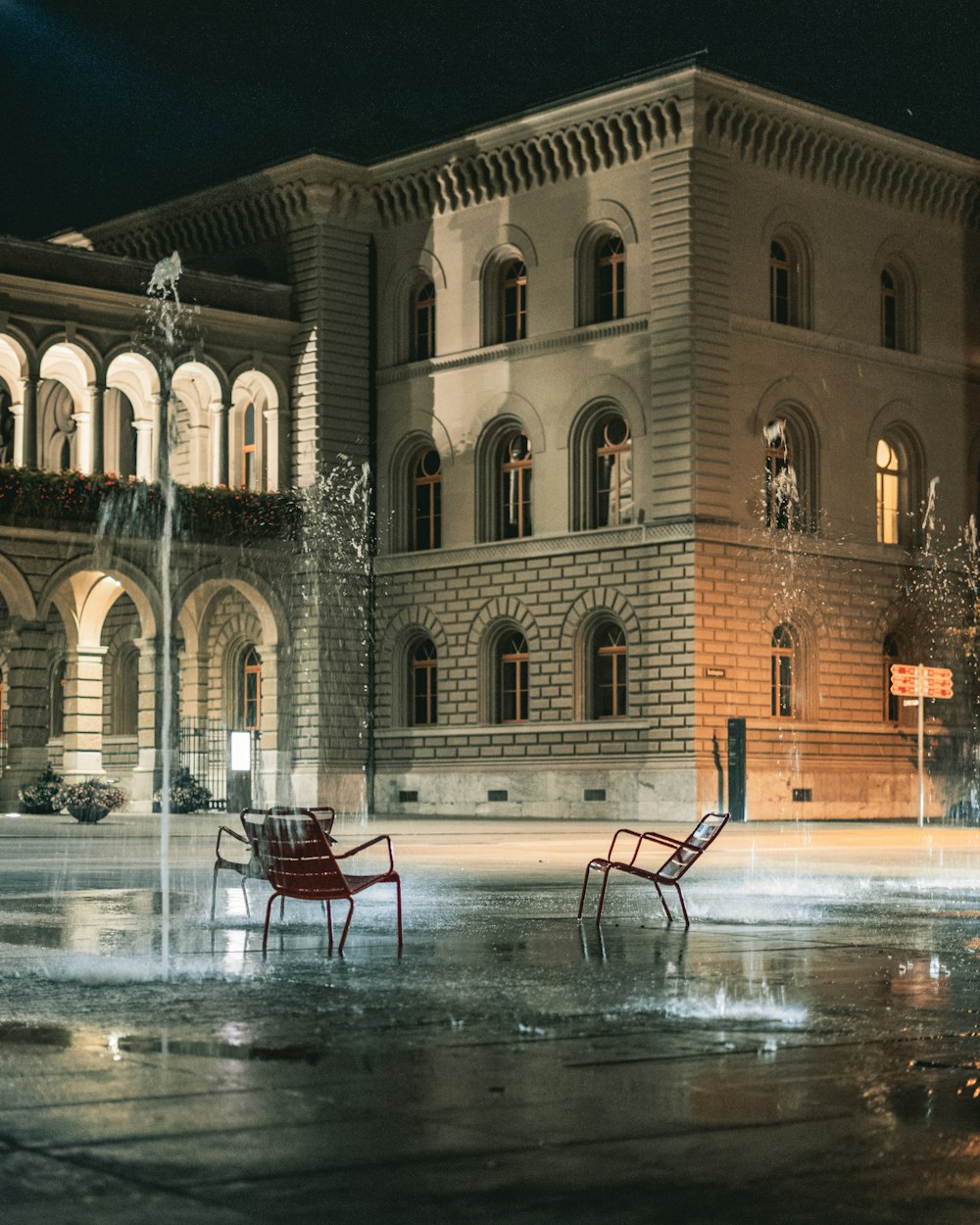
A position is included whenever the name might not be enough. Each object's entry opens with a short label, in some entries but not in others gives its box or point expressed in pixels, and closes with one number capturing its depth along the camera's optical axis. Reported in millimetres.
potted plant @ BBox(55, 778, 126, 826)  36344
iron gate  42978
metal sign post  39938
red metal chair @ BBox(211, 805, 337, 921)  12727
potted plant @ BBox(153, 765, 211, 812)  40281
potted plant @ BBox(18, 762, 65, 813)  39562
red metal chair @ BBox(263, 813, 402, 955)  11922
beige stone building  40375
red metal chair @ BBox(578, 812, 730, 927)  13508
